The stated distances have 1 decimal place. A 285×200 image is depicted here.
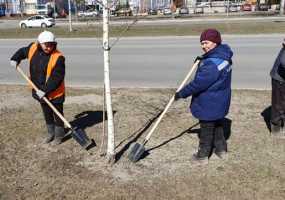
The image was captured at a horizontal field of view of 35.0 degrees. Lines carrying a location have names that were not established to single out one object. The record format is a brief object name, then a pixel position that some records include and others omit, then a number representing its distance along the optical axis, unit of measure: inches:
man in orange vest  215.8
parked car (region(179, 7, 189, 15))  2157.2
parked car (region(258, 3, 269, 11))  2326.4
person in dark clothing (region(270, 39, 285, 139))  230.8
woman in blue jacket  185.9
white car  1652.3
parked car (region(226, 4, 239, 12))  2344.2
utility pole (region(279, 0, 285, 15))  1753.0
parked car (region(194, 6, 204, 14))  2351.1
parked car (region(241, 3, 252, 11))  2346.2
